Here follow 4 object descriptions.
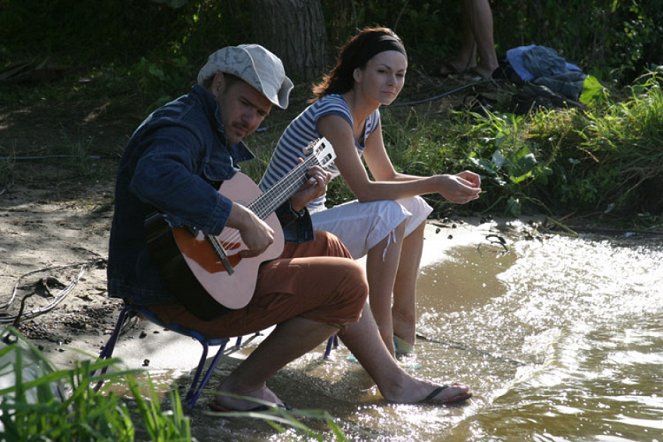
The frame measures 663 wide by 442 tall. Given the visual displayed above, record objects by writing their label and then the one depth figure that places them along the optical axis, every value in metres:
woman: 6.59
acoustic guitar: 4.87
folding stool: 5.25
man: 4.67
